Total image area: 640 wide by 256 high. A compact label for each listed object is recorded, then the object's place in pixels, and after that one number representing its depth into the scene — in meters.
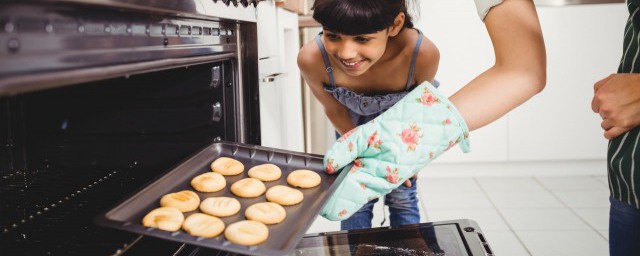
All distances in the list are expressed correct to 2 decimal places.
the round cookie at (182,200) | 0.77
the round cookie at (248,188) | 0.88
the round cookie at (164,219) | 0.70
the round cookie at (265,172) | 0.92
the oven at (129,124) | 0.78
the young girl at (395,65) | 0.90
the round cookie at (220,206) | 0.81
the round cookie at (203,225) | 0.73
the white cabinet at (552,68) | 2.86
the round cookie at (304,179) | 0.90
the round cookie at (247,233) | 0.71
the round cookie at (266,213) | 0.78
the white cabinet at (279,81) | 1.34
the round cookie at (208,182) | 0.86
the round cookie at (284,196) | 0.85
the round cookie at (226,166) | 0.92
